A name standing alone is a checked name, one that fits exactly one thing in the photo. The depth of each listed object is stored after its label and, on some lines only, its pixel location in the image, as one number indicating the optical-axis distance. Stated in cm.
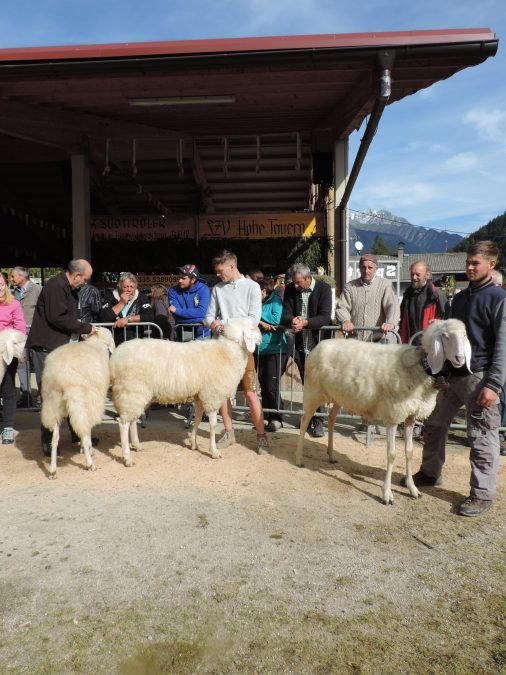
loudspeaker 976
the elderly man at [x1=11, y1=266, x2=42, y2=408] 692
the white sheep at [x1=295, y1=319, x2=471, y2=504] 363
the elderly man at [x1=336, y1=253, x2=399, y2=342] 562
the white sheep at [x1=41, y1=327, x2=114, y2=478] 438
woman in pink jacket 548
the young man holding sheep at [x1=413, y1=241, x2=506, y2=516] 361
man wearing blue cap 631
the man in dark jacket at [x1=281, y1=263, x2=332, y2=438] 562
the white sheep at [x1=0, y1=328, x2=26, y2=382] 538
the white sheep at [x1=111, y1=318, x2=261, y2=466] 481
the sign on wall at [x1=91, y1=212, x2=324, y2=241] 1037
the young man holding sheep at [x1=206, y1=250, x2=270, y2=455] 502
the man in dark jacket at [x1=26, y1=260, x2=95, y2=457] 488
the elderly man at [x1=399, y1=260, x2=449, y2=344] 566
